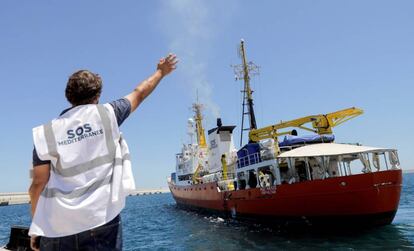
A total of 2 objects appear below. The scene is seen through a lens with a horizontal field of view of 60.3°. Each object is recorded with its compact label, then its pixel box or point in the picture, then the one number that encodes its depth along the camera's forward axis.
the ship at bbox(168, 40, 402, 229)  14.31
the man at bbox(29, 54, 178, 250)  2.04
